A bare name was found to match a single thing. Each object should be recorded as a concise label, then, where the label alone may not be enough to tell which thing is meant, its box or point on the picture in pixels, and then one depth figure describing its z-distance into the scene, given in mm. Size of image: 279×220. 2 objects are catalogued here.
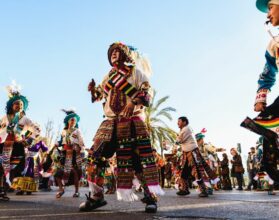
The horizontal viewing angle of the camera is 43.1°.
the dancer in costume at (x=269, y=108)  2814
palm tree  27391
